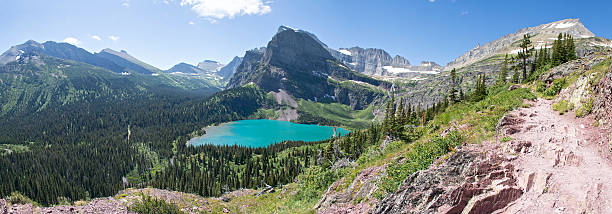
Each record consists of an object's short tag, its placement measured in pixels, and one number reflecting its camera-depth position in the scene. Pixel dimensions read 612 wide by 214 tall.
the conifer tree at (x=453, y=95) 58.78
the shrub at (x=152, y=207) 24.54
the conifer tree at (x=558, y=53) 43.98
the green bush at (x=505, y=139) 13.35
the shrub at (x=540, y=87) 25.05
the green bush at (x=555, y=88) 22.79
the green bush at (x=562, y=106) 17.06
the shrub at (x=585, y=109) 14.55
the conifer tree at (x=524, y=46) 45.09
